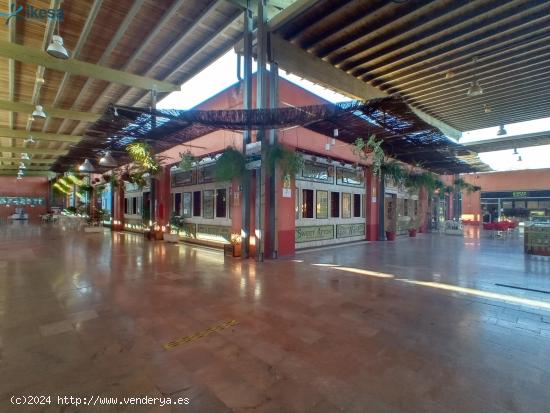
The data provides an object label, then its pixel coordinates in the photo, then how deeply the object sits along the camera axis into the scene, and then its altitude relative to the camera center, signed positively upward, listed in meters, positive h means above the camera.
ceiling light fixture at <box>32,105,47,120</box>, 8.15 +2.94
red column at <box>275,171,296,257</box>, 7.14 -0.26
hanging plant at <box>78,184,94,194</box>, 16.39 +1.22
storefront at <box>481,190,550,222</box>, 20.23 +0.15
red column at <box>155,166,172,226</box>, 11.49 +0.41
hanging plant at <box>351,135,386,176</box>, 6.37 +1.47
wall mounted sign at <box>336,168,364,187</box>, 9.89 +1.15
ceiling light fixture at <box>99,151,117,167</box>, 9.12 +1.61
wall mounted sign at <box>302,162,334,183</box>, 8.51 +1.14
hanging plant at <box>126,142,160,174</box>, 8.41 +1.74
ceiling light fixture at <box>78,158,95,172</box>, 11.02 +1.69
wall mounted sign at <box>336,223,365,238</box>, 9.93 -0.92
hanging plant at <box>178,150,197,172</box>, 8.11 +1.44
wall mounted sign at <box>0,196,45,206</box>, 25.80 +0.77
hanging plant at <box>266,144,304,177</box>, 6.43 +1.17
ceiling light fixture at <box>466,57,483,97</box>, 5.88 +2.60
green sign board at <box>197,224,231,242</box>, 8.68 -0.88
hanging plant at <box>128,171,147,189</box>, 11.12 +1.24
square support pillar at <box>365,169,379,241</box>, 11.08 -0.02
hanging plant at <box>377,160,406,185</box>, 8.43 +1.19
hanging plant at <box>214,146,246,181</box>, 6.78 +1.08
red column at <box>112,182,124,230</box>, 15.86 -0.15
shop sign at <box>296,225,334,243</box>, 8.33 -0.87
